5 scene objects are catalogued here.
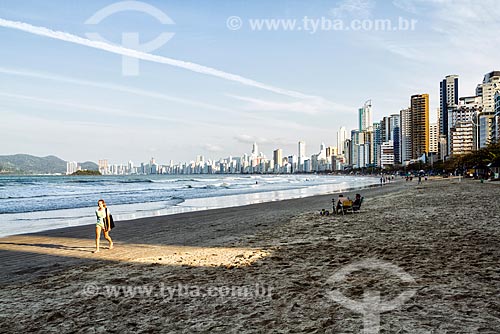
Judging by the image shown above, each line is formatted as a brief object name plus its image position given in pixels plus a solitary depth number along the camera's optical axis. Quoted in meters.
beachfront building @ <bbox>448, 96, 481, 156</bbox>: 158.25
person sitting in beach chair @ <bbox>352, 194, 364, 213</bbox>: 18.71
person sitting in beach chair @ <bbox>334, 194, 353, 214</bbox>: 18.31
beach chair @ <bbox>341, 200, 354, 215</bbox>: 18.33
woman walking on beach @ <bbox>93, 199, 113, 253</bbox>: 11.06
